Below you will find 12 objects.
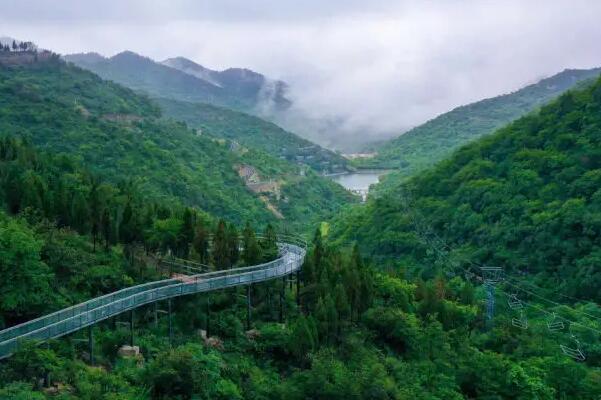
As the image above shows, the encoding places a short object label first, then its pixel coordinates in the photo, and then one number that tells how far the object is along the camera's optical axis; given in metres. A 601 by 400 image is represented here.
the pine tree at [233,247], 34.88
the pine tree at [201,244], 34.88
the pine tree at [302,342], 28.19
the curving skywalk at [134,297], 22.12
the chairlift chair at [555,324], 37.50
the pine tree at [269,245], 35.62
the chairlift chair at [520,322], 36.94
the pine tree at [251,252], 34.66
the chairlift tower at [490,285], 37.84
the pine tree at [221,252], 34.47
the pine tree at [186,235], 35.22
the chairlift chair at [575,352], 34.91
